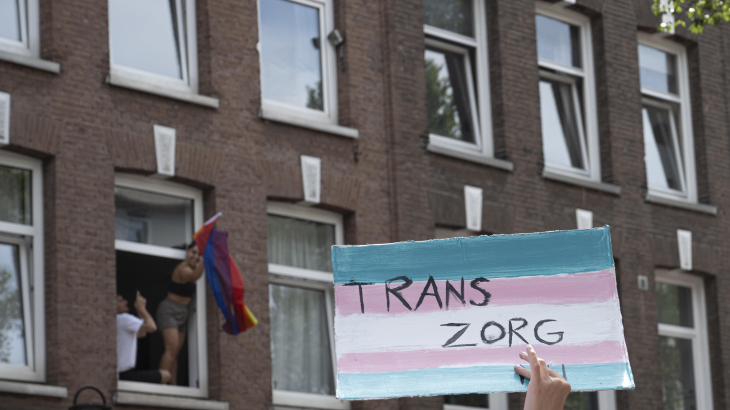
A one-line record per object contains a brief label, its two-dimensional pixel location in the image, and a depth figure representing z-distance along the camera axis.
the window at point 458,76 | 15.90
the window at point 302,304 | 13.55
